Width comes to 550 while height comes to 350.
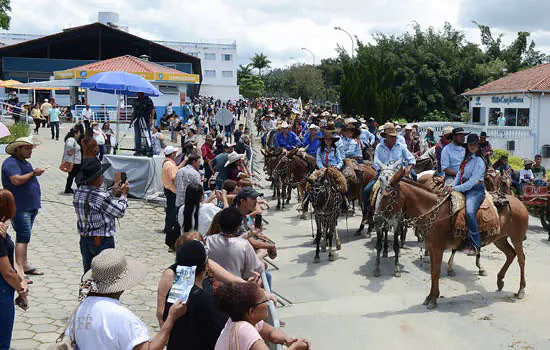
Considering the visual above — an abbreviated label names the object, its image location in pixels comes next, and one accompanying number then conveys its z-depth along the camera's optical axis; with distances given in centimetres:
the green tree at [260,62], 13000
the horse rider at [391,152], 1231
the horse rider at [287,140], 1883
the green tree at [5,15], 4253
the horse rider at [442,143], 1379
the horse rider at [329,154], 1309
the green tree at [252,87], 10595
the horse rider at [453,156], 1132
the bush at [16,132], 2477
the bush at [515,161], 2345
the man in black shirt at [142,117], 1825
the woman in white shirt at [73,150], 1527
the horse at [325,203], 1231
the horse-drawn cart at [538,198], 1602
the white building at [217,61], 9769
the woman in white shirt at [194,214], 764
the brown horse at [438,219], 998
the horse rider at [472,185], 990
